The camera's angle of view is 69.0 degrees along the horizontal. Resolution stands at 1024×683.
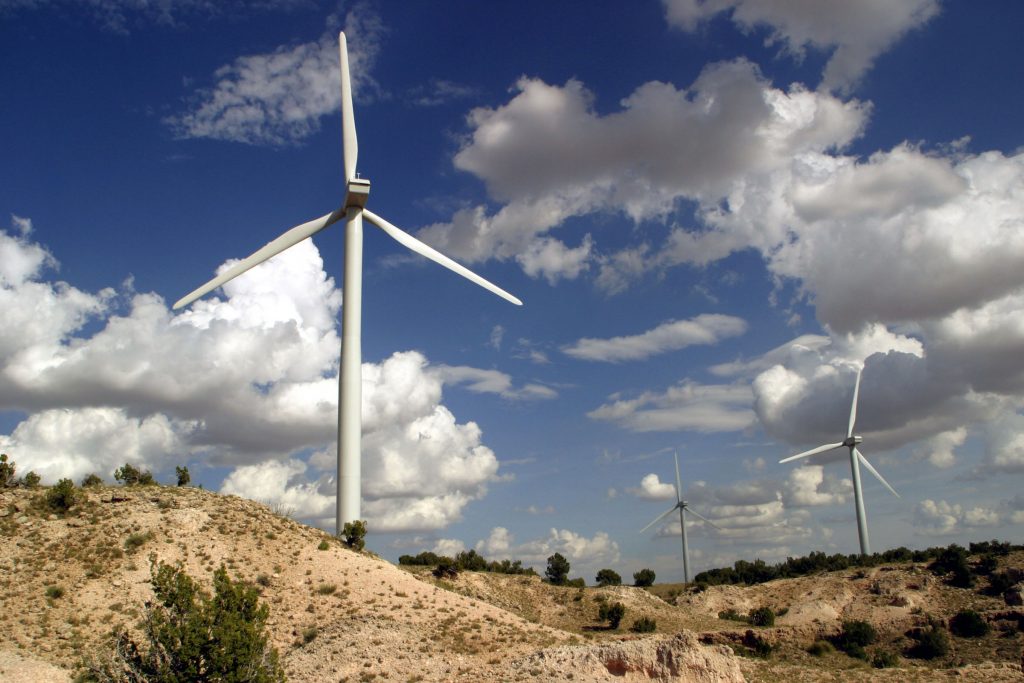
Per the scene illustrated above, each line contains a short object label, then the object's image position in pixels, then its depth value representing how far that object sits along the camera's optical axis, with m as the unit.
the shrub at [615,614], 68.12
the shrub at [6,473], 54.89
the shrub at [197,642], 27.30
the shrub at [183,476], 59.97
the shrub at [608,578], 96.38
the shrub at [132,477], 59.13
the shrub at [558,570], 86.94
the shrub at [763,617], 78.06
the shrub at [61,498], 50.91
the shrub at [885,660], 60.46
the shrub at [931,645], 67.83
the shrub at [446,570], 70.19
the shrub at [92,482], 56.59
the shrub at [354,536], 56.16
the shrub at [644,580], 110.75
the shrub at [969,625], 71.25
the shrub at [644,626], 65.99
